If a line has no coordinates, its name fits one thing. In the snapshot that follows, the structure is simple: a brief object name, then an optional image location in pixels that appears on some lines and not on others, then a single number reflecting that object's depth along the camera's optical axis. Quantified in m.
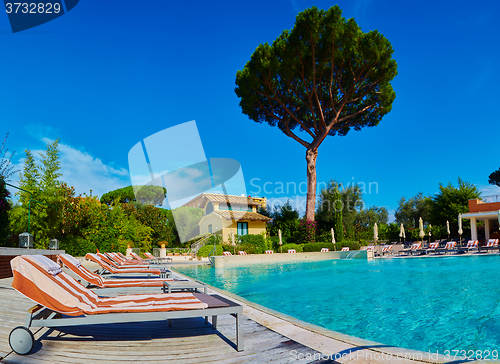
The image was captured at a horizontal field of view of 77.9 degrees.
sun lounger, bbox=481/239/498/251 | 20.16
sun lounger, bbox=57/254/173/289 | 4.70
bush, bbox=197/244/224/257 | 20.53
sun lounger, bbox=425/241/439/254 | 21.28
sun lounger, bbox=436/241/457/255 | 21.17
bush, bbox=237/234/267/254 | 22.53
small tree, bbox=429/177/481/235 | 28.05
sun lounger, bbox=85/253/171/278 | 7.22
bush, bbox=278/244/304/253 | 23.20
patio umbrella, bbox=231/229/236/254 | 21.27
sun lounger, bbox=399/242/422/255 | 21.59
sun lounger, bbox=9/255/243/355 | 2.58
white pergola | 23.95
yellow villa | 29.00
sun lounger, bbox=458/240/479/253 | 20.58
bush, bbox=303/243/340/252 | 23.24
